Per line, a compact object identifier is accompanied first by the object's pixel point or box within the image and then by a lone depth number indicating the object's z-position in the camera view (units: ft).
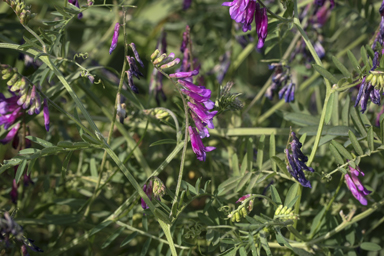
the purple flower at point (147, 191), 1.85
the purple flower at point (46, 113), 1.88
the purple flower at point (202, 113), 1.82
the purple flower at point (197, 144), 1.82
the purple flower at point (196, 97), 1.82
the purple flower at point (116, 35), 1.87
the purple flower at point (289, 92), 2.09
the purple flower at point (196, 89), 1.82
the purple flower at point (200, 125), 1.83
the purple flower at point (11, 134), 1.96
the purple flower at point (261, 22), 1.90
